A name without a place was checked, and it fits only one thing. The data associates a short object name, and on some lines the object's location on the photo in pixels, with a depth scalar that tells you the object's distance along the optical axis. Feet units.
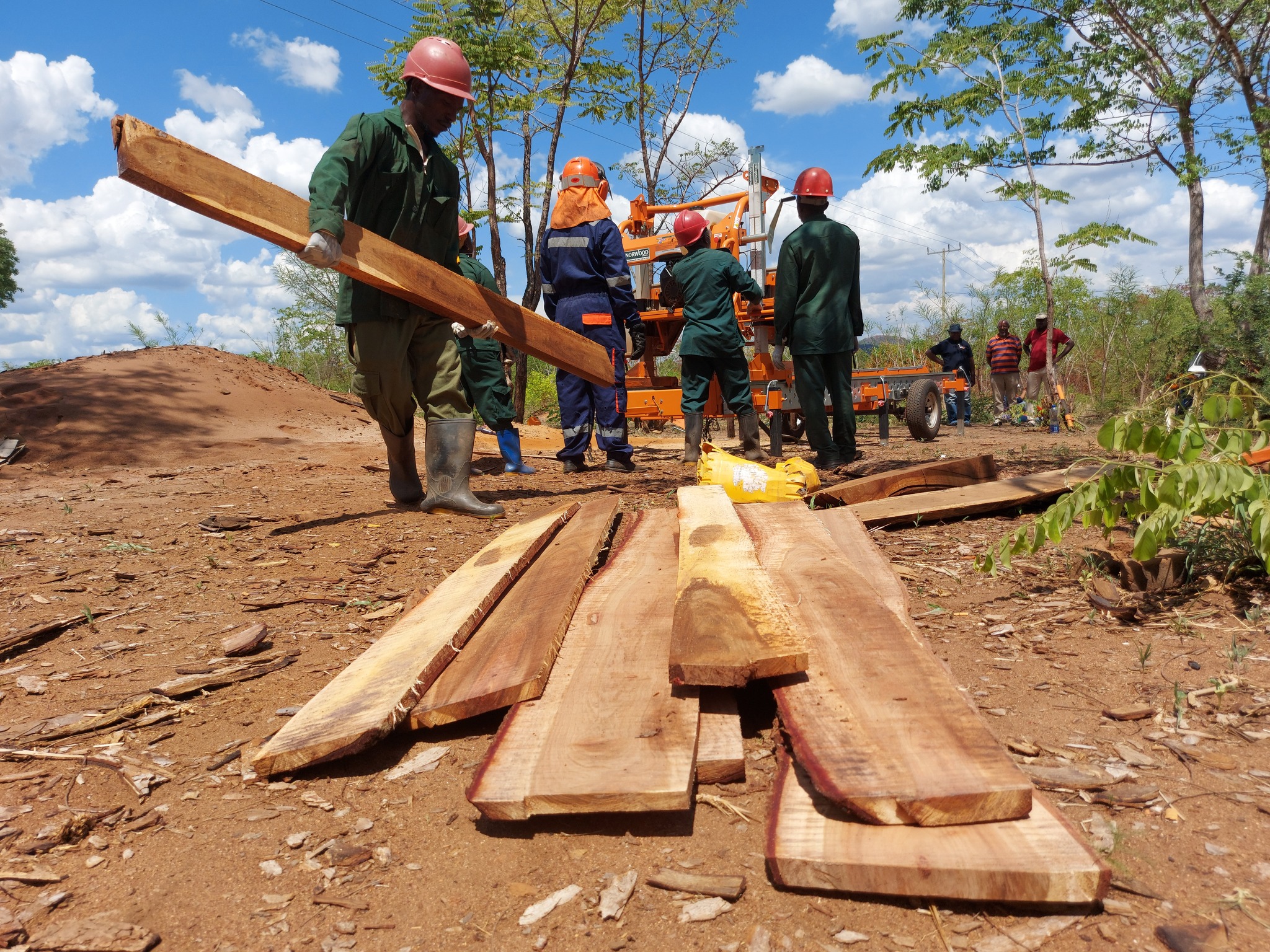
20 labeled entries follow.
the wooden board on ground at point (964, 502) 12.81
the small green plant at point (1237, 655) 6.79
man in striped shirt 45.70
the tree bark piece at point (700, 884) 4.40
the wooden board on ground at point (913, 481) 13.93
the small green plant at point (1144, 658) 6.95
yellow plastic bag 13.78
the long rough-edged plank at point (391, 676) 5.65
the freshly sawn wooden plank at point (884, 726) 4.30
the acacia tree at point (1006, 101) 35.04
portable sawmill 24.95
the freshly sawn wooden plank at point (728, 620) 5.44
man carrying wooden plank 12.27
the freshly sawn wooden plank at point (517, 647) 6.02
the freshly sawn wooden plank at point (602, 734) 4.75
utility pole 61.72
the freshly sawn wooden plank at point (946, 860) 3.92
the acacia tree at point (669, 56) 52.25
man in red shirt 41.75
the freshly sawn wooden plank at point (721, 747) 5.27
